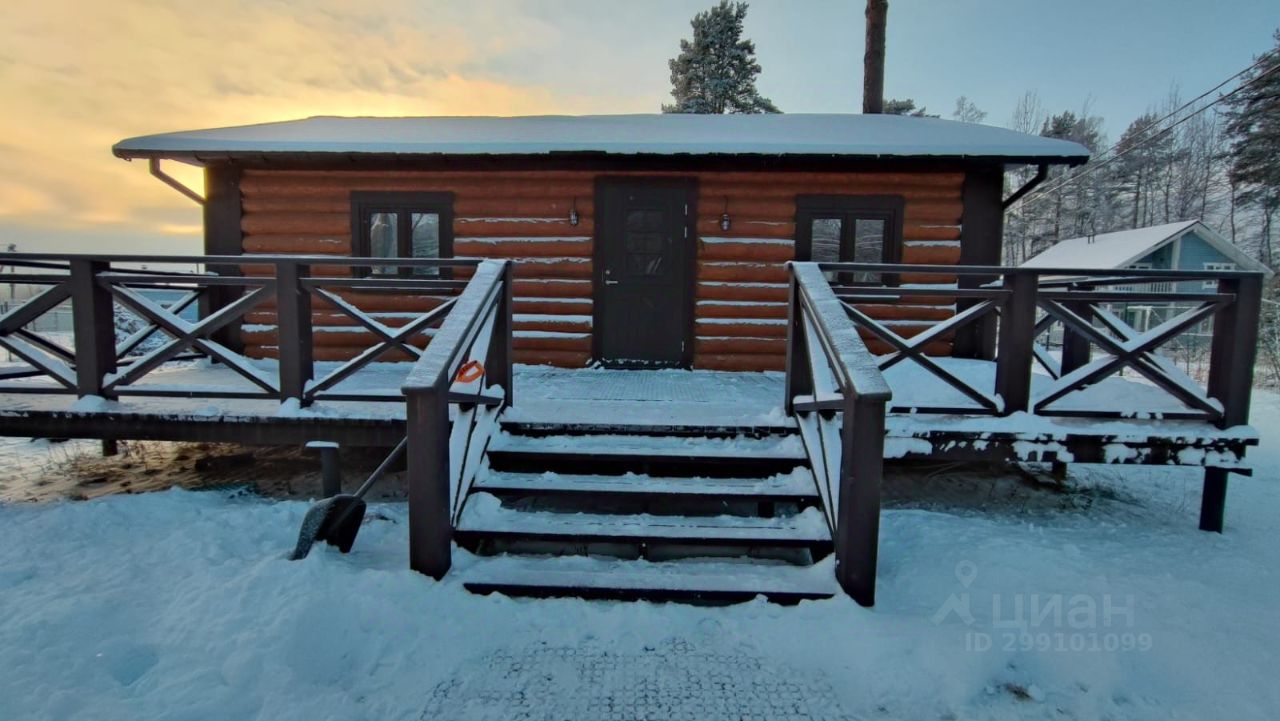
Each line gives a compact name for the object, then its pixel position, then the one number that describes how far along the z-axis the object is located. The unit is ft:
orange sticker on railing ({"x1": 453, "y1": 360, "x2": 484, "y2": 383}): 10.20
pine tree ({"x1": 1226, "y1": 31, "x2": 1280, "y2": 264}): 61.36
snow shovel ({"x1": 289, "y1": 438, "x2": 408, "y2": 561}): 9.03
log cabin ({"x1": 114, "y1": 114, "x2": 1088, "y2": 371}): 19.60
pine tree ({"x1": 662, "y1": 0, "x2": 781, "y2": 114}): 66.85
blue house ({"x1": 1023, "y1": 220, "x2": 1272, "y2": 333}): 59.52
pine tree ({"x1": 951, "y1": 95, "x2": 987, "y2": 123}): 93.45
